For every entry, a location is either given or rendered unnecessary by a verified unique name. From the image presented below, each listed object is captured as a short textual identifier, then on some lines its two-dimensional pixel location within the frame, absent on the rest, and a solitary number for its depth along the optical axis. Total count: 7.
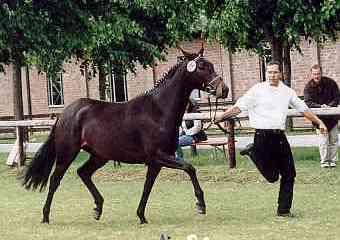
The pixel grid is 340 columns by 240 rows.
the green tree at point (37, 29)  18.47
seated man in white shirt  19.27
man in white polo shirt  10.89
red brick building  34.78
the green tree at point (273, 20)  19.41
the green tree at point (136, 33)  22.58
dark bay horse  10.95
